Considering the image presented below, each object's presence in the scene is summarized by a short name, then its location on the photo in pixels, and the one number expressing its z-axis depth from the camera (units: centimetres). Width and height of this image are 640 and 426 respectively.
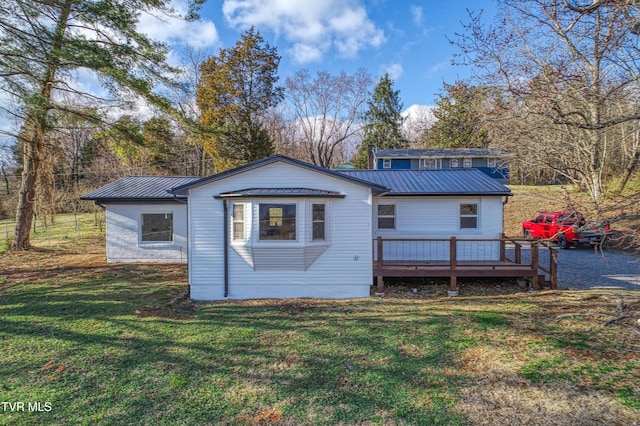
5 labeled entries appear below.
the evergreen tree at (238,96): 2417
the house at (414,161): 3159
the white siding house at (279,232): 833
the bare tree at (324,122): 3294
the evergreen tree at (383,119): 3719
